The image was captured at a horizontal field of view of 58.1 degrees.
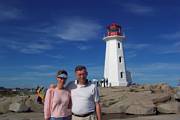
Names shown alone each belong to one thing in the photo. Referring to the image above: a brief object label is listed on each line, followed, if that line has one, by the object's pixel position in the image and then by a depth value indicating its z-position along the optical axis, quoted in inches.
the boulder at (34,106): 375.0
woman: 107.8
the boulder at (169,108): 335.6
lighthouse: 697.5
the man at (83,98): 107.9
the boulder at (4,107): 362.8
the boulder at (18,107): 336.2
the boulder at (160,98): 408.0
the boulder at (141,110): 333.4
